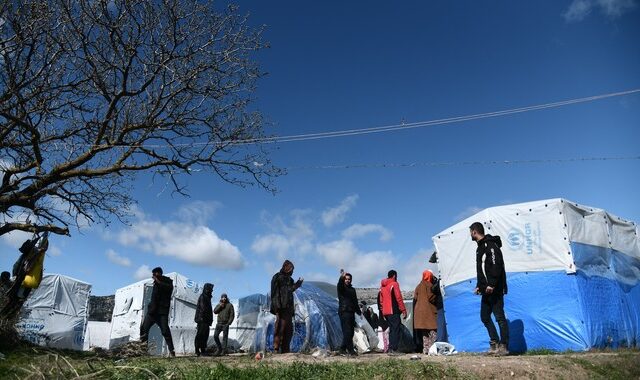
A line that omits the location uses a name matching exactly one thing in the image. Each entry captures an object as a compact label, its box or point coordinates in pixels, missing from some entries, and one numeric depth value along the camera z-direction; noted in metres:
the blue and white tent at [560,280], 8.58
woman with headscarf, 9.70
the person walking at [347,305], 9.40
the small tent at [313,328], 13.32
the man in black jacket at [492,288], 6.86
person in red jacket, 9.90
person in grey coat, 13.95
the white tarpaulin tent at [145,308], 21.39
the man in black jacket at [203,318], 12.36
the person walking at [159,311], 9.41
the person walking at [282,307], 9.33
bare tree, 8.16
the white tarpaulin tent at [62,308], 20.41
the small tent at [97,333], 23.00
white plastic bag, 9.30
